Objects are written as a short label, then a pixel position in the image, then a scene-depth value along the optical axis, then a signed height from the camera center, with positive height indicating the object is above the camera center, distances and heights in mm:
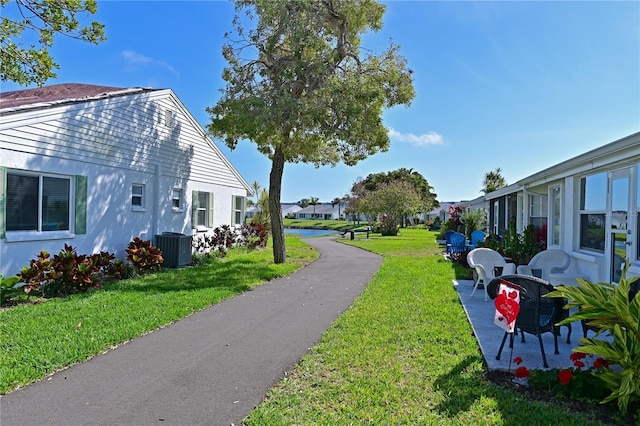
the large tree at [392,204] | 37125 +1224
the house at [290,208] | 113631 +1974
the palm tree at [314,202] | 108938 +3612
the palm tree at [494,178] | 45650 +4812
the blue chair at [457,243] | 15232 -914
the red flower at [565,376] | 3859 -1465
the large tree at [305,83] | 12375 +4288
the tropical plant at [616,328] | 3461 -954
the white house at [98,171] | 8836 +1079
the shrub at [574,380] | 3879 -1569
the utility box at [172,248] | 12828 -1129
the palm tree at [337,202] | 96850 +3317
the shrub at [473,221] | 21859 -115
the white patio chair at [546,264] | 8195 -871
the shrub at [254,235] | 19172 -1049
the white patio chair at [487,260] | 8949 -898
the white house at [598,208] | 6008 +258
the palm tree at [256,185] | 27766 +1968
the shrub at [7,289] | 7441 -1508
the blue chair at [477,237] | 16625 -724
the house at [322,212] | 104544 +944
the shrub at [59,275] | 7949 -1323
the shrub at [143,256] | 11234 -1257
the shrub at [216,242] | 15516 -1142
